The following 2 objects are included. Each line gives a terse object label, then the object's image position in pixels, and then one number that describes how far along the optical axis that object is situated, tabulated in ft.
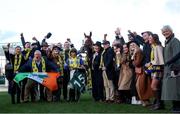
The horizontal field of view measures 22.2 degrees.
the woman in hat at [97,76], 42.68
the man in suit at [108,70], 41.19
